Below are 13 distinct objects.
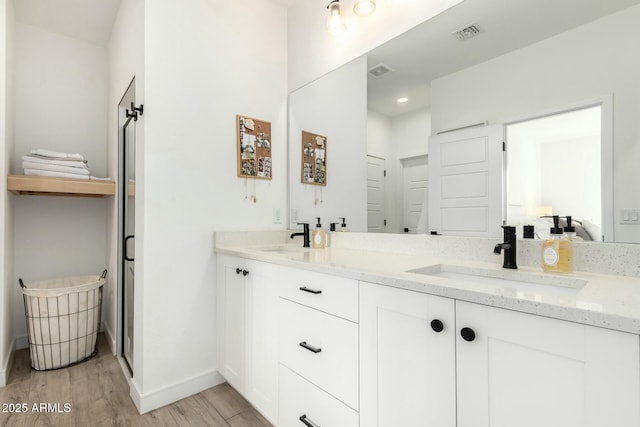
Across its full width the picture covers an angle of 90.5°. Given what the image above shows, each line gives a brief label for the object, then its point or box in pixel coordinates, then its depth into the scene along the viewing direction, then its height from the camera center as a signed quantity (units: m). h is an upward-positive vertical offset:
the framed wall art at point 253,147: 2.14 +0.47
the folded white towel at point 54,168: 2.30 +0.35
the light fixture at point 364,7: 1.76 +1.16
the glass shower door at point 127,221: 2.05 -0.05
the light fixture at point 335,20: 1.90 +1.18
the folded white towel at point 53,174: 2.29 +0.31
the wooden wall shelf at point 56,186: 2.18 +0.21
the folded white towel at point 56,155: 2.34 +0.46
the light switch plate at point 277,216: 2.32 -0.01
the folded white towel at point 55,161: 2.31 +0.40
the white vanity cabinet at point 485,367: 0.64 -0.38
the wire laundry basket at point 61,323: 2.18 -0.77
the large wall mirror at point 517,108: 1.06 +0.45
